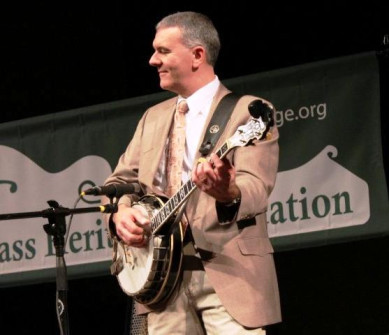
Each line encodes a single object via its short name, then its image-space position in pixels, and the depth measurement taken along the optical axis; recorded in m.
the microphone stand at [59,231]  6.56
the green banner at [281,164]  8.86
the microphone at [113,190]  6.74
